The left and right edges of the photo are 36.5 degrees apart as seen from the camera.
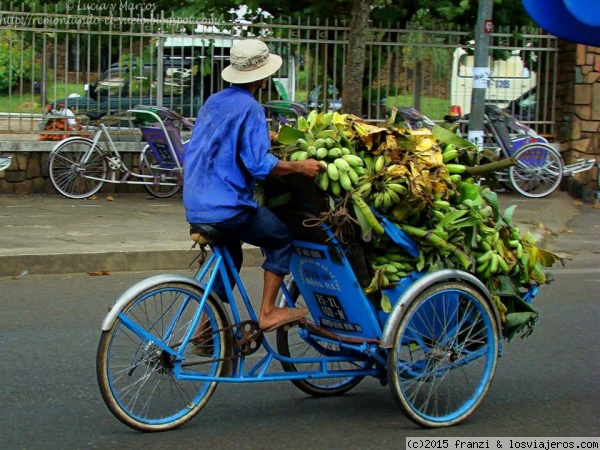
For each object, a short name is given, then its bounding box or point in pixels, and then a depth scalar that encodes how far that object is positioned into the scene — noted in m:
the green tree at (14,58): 11.27
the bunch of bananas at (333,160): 4.26
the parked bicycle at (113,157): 11.12
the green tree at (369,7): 11.25
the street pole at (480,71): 10.10
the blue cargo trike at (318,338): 4.16
